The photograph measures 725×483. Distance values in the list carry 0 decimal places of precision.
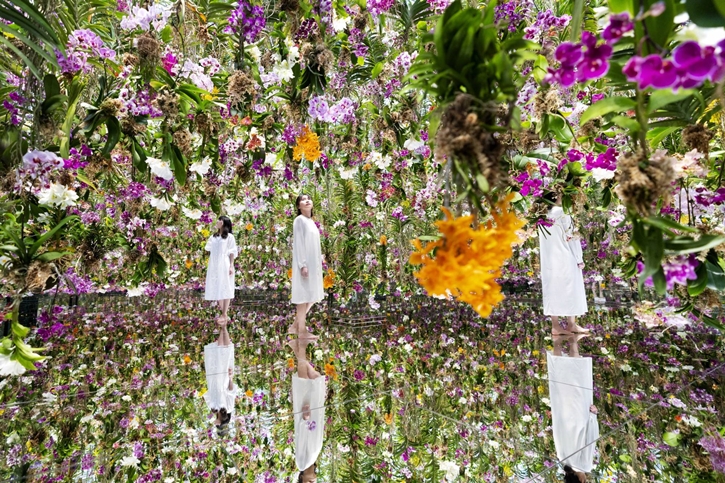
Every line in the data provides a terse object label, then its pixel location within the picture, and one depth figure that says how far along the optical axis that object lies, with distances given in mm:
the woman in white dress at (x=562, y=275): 2795
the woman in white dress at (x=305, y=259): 3287
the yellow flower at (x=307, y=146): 2145
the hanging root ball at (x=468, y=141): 539
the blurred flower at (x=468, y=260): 522
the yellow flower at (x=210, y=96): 1696
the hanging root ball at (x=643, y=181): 517
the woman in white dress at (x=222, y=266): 3764
